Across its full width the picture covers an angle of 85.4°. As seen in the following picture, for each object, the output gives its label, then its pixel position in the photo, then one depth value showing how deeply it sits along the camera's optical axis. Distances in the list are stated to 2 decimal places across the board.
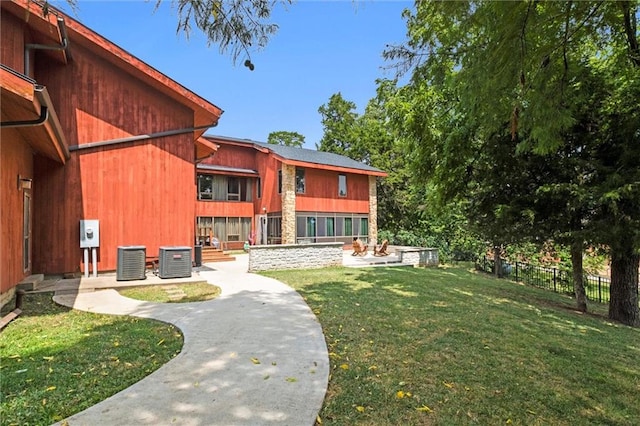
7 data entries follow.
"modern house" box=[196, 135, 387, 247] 19.53
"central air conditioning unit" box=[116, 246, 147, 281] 8.21
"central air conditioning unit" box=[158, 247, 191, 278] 8.63
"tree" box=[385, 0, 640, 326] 3.43
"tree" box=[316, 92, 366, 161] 31.53
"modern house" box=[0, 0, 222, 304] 7.06
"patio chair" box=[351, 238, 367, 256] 17.19
